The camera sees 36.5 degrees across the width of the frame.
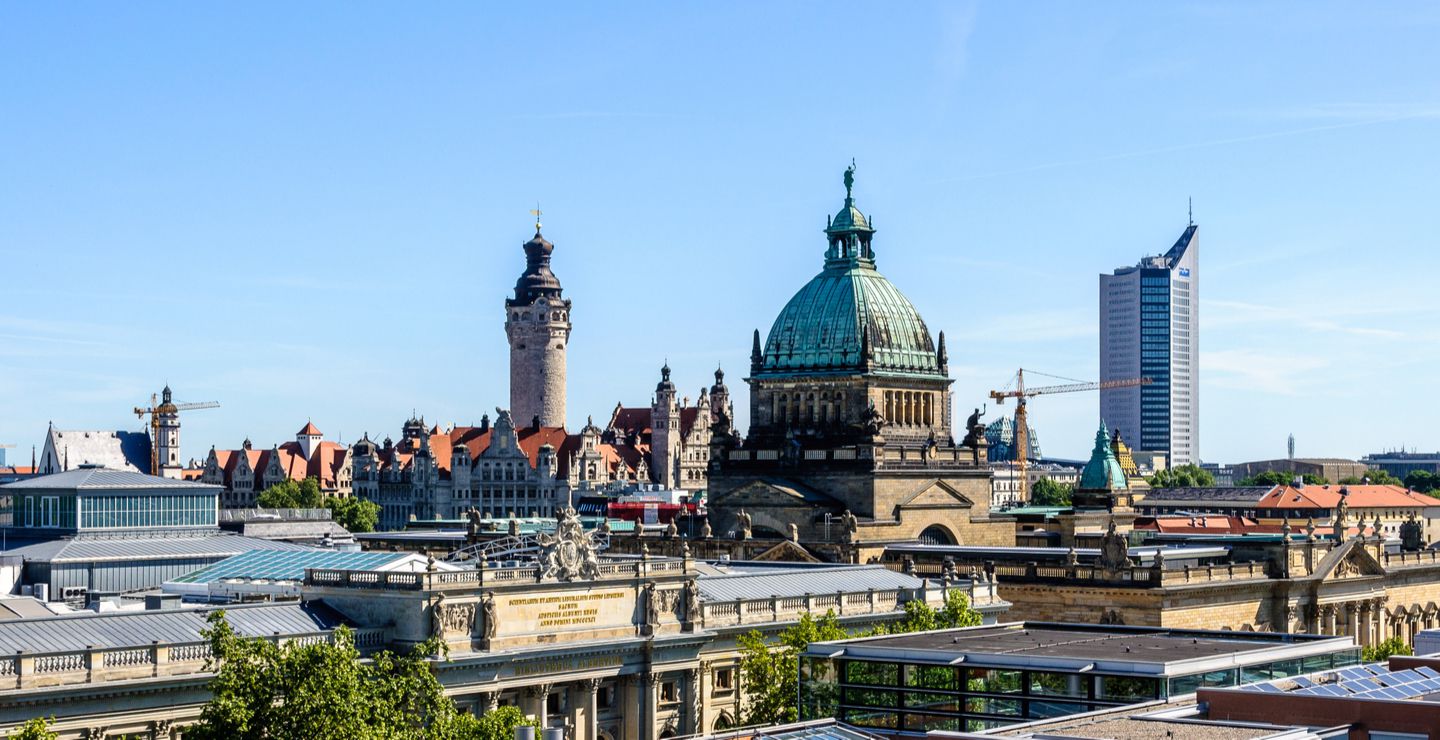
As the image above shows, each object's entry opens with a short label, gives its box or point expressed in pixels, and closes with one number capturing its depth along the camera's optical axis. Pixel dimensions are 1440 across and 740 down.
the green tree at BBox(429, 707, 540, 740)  67.40
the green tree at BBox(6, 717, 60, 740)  58.25
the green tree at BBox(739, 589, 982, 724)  83.69
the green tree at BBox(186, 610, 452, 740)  64.12
